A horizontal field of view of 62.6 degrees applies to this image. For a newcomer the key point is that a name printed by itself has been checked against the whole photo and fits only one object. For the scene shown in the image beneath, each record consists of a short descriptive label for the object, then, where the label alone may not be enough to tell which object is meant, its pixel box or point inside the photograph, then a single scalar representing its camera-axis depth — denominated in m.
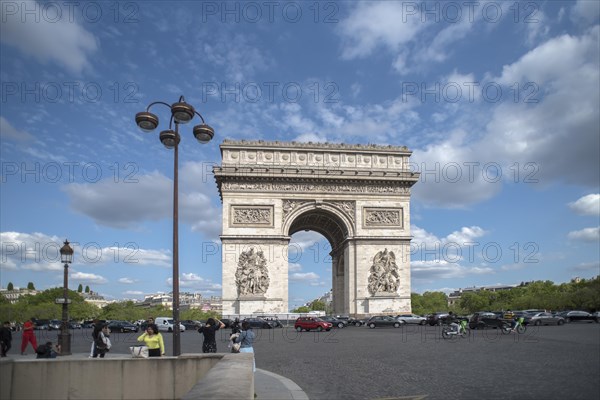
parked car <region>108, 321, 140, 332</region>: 39.97
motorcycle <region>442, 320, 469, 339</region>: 23.23
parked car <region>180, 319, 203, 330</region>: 43.82
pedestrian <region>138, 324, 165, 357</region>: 11.34
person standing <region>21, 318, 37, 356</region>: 17.44
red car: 32.66
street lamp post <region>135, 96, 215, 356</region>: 11.86
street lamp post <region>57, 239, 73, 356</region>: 17.48
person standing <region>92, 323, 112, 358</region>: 14.39
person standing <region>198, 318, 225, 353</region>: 12.71
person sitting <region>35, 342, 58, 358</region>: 12.62
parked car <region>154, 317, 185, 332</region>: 41.09
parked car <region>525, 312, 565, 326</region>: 34.66
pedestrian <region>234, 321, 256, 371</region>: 11.61
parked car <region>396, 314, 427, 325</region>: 36.56
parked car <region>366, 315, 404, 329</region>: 34.78
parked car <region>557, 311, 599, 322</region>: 39.44
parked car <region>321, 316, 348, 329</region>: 36.09
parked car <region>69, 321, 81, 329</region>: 62.38
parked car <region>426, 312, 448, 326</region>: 37.44
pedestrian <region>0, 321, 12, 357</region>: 16.37
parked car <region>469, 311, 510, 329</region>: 30.92
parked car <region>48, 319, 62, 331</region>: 56.78
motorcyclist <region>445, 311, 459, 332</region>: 35.09
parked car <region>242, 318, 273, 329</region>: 34.53
